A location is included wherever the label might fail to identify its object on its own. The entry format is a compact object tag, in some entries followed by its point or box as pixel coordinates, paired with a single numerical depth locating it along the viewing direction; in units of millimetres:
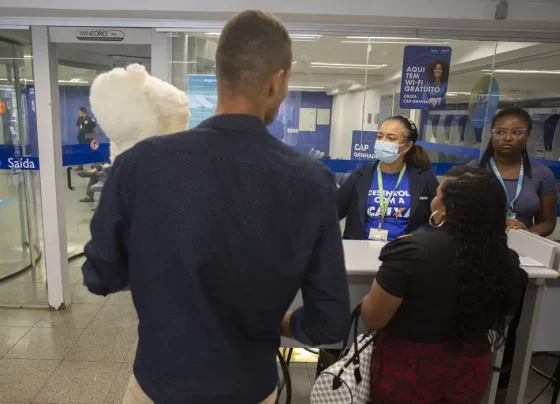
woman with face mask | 2449
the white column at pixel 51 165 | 3064
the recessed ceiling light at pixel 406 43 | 3234
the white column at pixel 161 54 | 3096
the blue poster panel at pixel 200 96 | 3264
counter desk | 2002
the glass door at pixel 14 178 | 3316
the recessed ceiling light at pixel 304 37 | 3117
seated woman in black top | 1338
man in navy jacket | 847
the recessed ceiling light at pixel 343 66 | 3338
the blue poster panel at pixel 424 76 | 3264
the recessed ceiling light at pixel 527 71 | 3446
